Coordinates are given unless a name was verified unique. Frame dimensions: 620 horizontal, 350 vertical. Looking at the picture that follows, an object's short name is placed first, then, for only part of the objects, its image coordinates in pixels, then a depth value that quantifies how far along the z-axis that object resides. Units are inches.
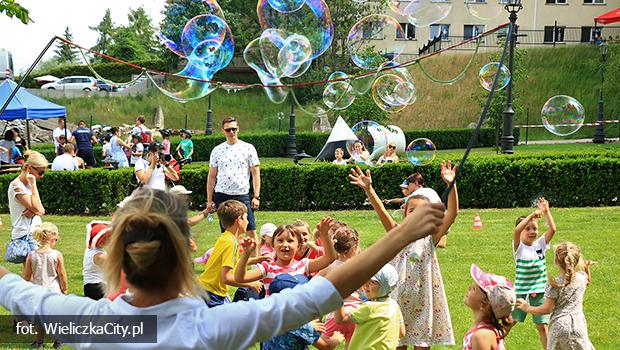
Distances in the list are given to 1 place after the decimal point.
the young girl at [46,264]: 259.4
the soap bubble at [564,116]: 437.4
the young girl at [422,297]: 221.5
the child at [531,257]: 268.5
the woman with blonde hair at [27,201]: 280.2
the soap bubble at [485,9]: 394.9
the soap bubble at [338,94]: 471.8
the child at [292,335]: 175.3
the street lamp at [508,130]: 716.0
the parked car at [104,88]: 1895.9
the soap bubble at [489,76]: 438.6
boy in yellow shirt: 235.3
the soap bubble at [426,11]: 382.6
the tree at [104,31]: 3806.6
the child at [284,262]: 215.8
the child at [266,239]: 264.0
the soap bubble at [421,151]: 374.9
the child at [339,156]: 643.5
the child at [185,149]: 813.2
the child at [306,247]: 242.4
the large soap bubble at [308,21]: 405.7
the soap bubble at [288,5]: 394.3
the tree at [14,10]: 439.8
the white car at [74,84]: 1894.7
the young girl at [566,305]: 220.2
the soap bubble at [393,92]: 422.0
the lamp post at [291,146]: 1198.9
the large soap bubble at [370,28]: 426.9
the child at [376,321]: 184.7
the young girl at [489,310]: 162.6
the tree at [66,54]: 3971.5
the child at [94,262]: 233.0
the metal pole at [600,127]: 1240.8
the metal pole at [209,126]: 1341.0
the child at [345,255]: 203.6
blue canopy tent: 740.0
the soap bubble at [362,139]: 418.3
